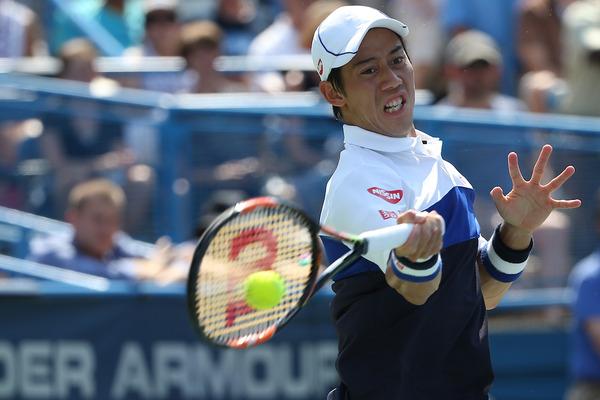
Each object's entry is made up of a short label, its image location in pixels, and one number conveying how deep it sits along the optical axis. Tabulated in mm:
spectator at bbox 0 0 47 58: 17094
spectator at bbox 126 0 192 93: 17047
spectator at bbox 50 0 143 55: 18562
